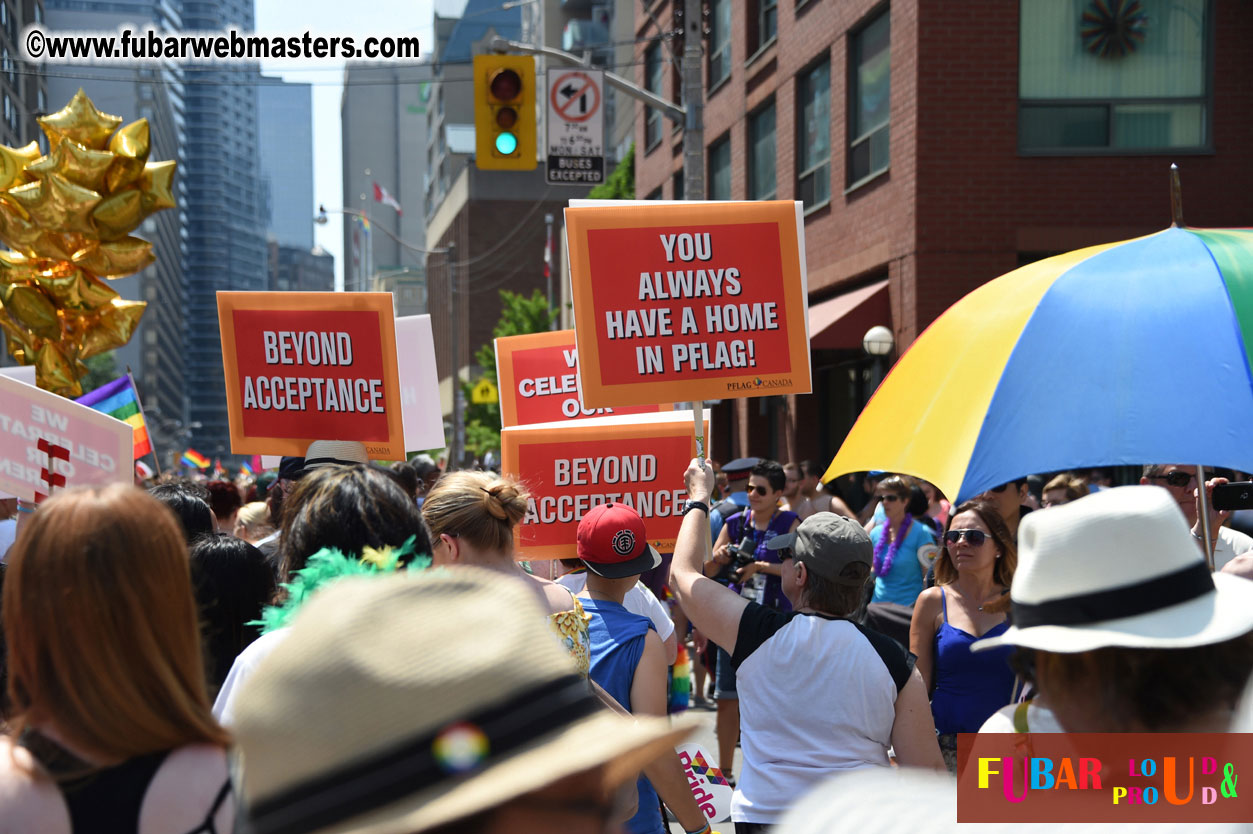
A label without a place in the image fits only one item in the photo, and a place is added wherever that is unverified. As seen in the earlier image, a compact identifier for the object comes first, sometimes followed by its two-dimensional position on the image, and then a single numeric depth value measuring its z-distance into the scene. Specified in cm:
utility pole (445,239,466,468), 4050
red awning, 1526
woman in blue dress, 448
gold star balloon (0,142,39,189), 769
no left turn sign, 1388
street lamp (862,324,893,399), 1469
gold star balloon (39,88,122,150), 766
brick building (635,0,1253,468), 1394
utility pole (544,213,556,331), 4968
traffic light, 1137
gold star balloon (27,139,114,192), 761
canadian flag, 7093
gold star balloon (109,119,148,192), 782
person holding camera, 834
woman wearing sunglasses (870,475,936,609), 835
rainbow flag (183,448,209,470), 2919
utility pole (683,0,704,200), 1194
